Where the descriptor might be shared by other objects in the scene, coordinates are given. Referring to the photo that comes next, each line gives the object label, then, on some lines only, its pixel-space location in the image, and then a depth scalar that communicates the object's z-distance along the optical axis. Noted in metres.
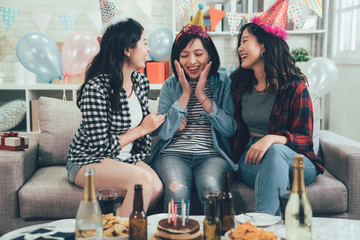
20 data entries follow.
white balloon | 3.01
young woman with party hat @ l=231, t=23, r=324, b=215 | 1.82
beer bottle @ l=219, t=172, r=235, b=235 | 1.25
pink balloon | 3.15
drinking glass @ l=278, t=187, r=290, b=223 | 1.21
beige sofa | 1.89
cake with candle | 1.11
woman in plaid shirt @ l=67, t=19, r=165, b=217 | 1.80
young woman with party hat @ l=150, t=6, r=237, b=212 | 2.04
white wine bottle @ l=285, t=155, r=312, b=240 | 1.07
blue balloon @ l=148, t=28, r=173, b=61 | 3.58
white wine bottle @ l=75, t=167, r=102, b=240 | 1.02
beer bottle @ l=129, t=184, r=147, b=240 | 1.13
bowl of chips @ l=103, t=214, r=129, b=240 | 1.18
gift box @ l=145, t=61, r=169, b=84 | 3.78
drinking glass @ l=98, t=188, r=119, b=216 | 1.26
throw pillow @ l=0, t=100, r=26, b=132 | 3.55
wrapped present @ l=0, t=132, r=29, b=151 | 2.03
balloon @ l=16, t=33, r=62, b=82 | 3.04
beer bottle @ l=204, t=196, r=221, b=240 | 1.11
